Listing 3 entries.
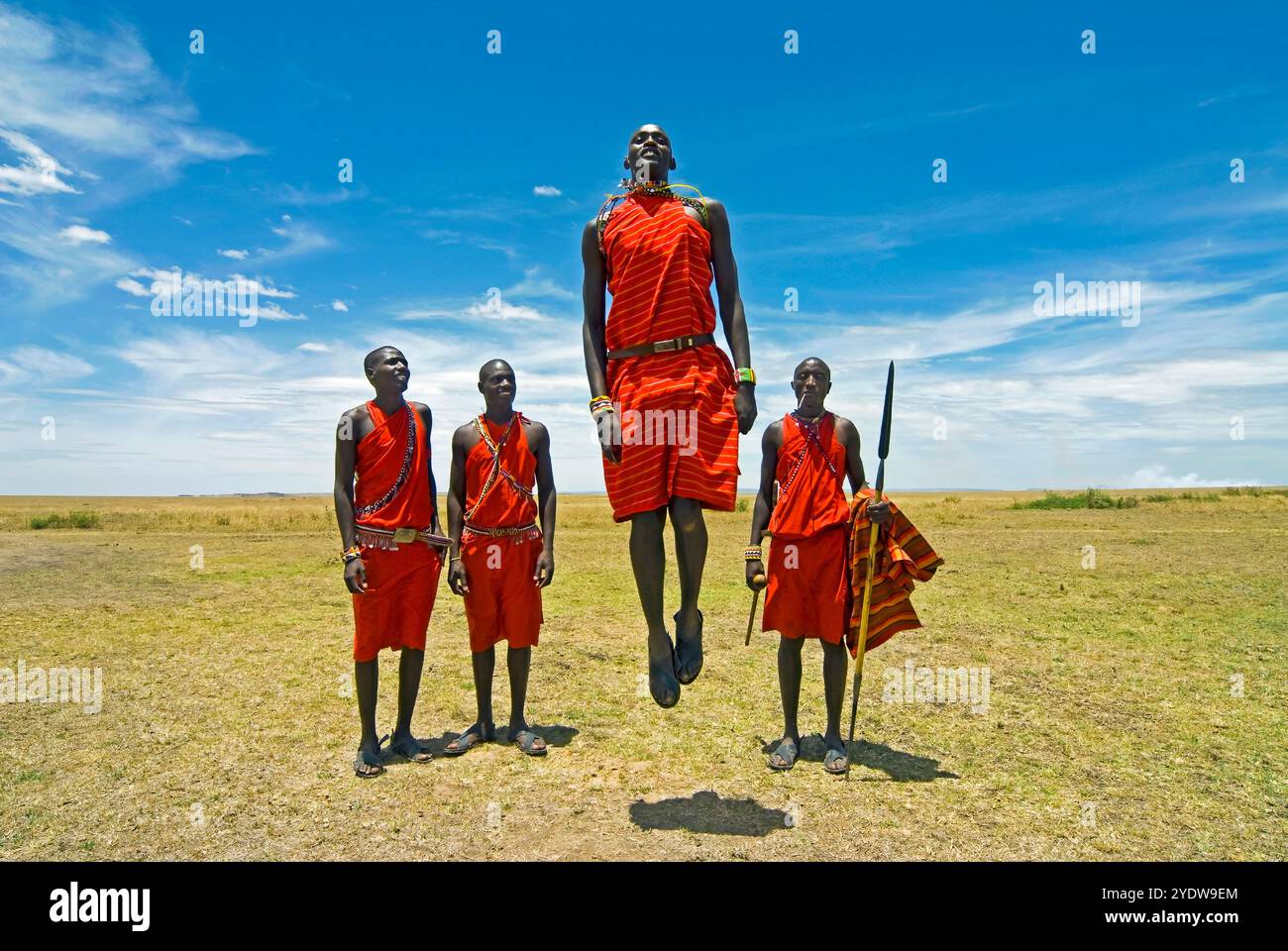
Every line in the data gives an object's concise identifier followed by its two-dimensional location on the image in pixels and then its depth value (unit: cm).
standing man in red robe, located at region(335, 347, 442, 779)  637
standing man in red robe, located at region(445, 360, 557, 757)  670
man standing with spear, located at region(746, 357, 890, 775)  629
